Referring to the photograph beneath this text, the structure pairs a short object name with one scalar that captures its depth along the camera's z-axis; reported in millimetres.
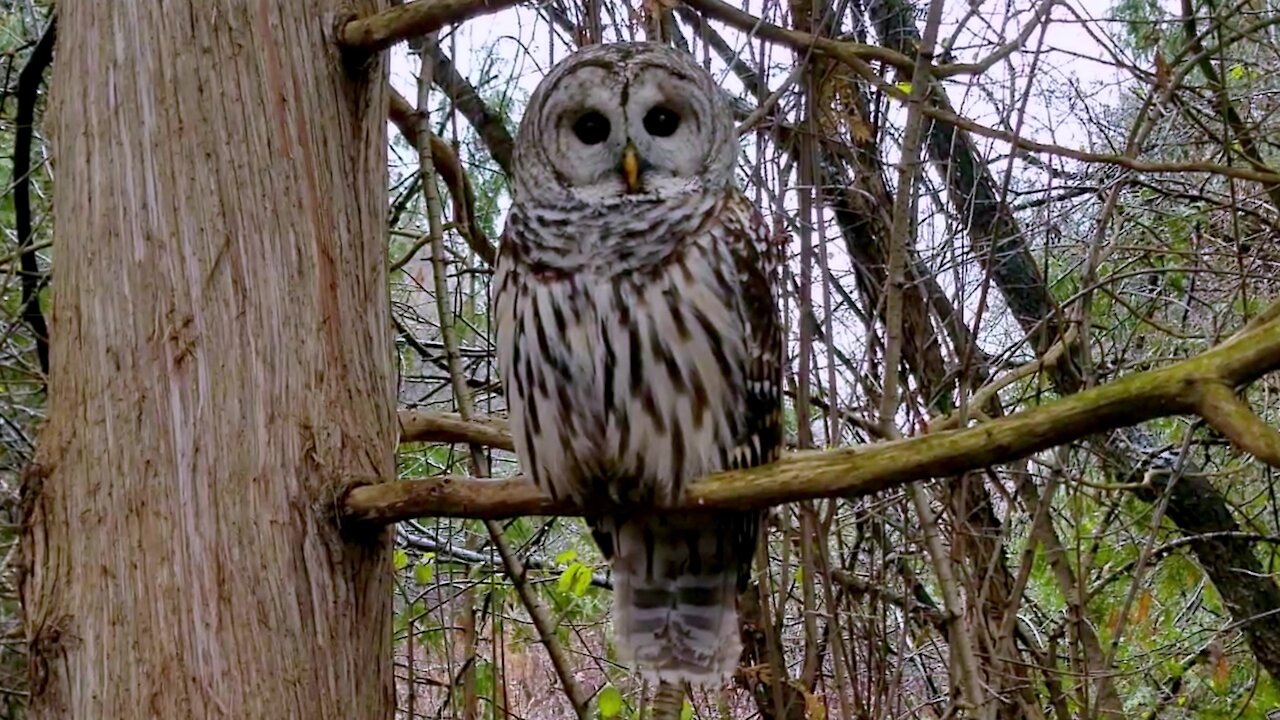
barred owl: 2221
